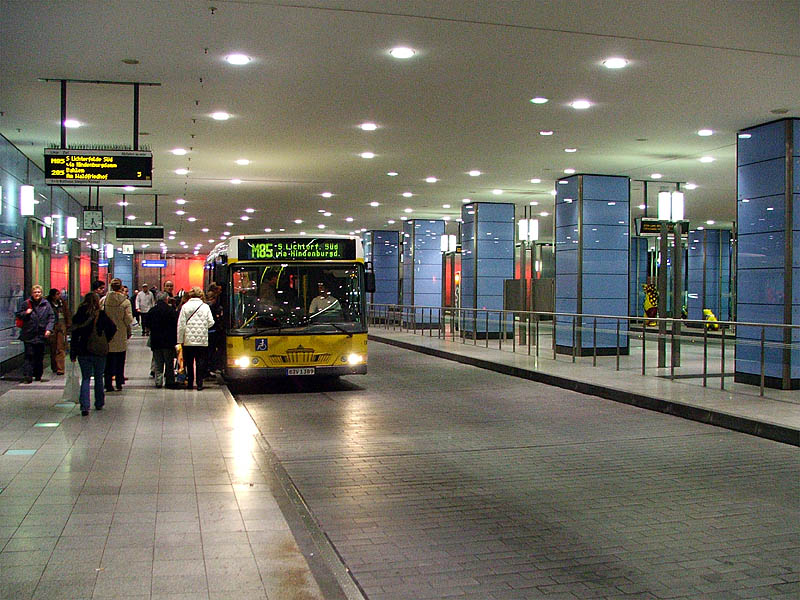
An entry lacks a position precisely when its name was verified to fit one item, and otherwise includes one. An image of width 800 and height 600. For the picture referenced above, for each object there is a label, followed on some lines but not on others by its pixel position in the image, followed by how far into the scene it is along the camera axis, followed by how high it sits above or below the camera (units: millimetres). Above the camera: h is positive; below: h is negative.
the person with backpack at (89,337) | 10742 -653
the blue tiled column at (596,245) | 20031 +1082
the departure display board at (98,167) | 12391 +1861
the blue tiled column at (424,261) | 35188 +1198
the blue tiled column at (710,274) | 38500 +709
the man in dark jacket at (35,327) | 13992 -677
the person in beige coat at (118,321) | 12570 -517
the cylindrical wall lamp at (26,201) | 17203 +1851
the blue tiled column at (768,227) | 13398 +1058
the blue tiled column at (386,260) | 39938 +1400
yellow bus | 13477 -290
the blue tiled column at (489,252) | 26938 +1225
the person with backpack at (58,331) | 15164 -837
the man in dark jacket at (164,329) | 13492 -684
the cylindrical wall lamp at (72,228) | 24122 +1796
